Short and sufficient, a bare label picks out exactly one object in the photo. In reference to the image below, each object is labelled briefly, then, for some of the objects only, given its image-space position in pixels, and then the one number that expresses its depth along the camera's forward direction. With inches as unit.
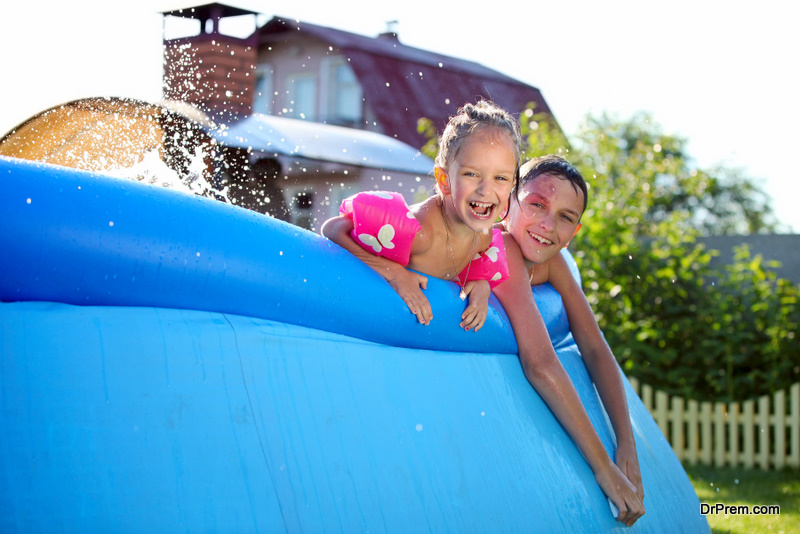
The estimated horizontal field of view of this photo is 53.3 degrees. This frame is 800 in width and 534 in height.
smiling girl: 76.4
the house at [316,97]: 256.1
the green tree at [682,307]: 218.7
